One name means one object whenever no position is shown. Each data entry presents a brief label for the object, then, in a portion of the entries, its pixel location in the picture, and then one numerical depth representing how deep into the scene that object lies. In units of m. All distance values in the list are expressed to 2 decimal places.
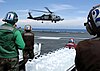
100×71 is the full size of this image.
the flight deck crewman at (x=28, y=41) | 5.41
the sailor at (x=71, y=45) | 7.26
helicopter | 41.91
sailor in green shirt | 2.58
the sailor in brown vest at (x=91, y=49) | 1.04
